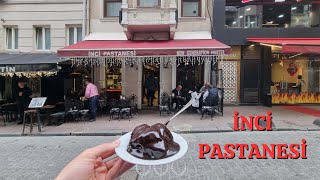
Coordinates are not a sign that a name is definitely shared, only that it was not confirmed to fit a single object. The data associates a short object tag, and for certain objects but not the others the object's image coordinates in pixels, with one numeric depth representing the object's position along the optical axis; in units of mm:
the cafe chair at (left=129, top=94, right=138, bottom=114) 8221
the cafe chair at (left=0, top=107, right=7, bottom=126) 7631
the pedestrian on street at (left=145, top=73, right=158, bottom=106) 9204
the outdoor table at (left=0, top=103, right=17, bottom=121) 7676
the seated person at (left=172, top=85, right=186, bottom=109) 8419
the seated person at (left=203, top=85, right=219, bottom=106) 7570
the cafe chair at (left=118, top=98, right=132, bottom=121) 7598
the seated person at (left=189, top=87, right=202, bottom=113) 7830
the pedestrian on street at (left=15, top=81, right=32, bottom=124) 7255
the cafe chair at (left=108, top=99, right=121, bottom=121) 7620
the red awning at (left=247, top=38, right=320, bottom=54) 7526
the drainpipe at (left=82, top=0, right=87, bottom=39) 9187
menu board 6363
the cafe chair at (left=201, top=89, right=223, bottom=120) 7410
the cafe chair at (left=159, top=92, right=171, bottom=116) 7869
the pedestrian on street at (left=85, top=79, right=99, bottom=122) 7466
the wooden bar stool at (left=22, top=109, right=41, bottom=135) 6186
